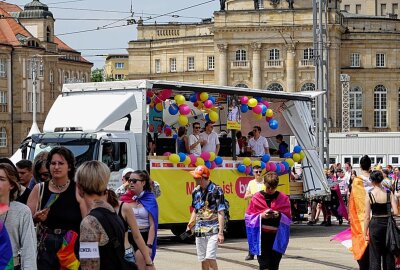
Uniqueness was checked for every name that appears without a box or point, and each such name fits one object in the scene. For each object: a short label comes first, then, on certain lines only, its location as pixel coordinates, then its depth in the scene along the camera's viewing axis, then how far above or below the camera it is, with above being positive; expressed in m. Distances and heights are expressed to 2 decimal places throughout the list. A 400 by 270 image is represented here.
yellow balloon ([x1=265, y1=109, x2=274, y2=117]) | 30.20 +0.59
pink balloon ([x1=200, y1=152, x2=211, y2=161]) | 27.44 -0.42
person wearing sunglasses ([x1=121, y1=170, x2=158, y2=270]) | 13.36 -0.75
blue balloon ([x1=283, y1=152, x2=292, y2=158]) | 30.49 -0.48
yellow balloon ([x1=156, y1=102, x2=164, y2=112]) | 27.56 +0.70
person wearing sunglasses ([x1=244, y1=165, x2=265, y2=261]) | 22.52 -0.94
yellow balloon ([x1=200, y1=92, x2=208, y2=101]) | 27.92 +0.95
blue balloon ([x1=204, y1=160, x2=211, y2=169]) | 27.53 -0.61
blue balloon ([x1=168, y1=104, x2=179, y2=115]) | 27.92 +0.65
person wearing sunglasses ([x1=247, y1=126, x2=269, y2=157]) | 29.92 -0.22
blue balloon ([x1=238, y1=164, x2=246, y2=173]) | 28.45 -0.75
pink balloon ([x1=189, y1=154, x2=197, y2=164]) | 27.13 -0.51
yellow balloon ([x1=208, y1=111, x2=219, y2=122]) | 28.45 +0.49
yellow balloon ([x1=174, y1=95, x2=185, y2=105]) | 27.31 +0.87
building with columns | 123.44 +8.67
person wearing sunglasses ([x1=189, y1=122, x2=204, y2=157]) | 27.59 -0.17
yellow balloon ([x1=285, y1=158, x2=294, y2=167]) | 30.12 -0.63
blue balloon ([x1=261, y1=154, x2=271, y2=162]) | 29.25 -0.53
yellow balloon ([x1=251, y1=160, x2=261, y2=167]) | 28.33 -0.64
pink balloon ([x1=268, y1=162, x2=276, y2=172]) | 29.16 -0.73
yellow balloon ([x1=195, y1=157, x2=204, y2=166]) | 27.20 -0.56
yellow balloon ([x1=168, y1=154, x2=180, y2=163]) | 26.47 -0.47
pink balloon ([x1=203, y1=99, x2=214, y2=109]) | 28.05 +0.77
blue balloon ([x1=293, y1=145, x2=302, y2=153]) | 30.70 -0.33
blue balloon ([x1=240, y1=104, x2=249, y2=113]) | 29.23 +0.70
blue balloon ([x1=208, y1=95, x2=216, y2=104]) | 28.31 +0.92
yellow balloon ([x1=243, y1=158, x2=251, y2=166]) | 28.61 -0.59
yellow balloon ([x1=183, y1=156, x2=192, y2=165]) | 26.88 -0.55
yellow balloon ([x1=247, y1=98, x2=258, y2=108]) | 29.33 +0.85
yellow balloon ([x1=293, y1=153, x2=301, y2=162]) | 30.58 -0.53
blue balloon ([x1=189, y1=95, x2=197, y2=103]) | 28.02 +0.91
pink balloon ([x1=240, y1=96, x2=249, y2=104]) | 29.17 +0.91
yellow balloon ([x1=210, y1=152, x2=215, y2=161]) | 27.55 -0.45
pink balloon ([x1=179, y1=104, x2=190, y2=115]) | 27.70 +0.65
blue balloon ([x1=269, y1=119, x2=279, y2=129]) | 30.91 +0.32
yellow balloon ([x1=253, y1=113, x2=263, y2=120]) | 30.09 +0.52
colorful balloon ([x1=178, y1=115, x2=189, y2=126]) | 27.91 +0.39
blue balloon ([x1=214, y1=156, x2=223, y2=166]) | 27.78 -0.55
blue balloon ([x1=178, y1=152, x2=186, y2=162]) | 26.73 -0.44
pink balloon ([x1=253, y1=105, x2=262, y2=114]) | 29.71 +0.68
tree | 177.68 +9.29
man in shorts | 16.02 -1.10
